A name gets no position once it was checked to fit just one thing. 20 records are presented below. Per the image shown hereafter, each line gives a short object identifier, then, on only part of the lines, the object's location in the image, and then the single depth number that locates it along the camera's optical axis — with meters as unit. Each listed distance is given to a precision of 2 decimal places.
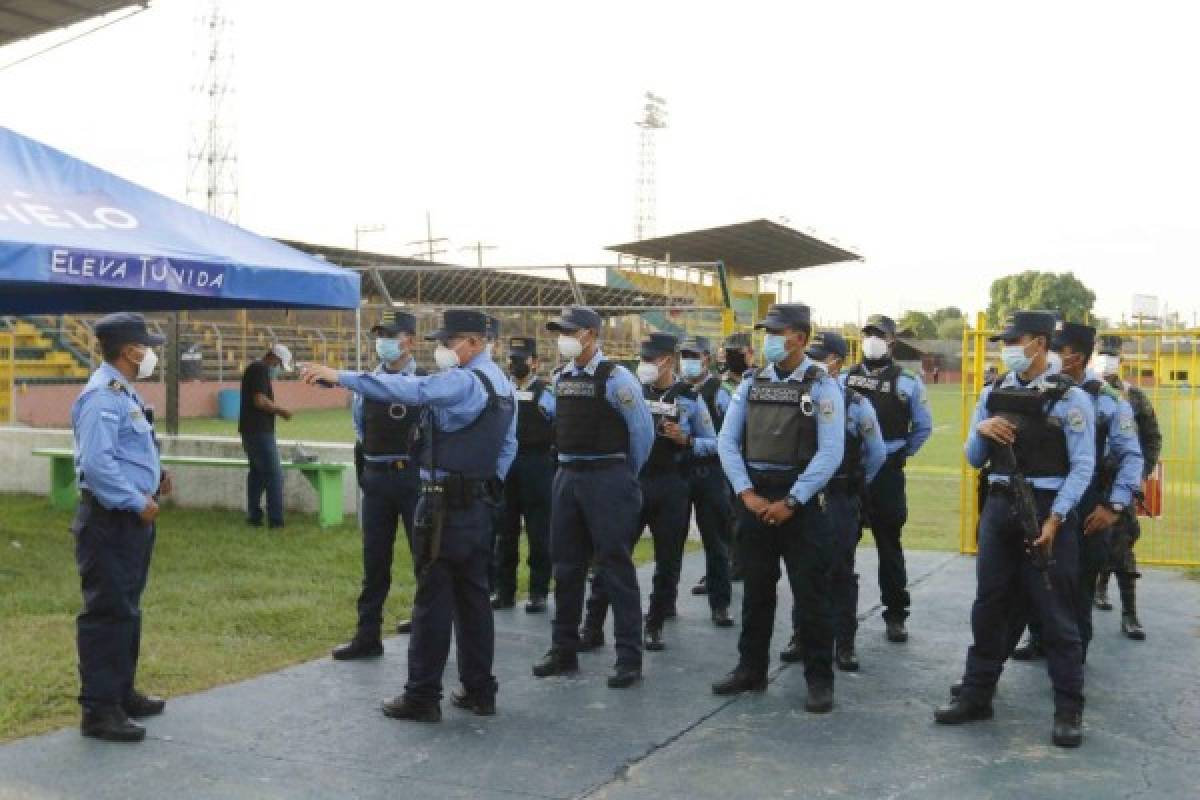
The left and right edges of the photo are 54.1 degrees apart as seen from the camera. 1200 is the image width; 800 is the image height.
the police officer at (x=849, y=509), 6.44
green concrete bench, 11.44
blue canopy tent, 6.98
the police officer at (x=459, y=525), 5.37
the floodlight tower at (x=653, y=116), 84.62
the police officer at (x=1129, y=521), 7.53
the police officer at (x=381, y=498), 6.61
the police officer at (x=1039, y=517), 5.27
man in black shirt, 11.34
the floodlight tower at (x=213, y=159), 63.03
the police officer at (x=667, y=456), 7.24
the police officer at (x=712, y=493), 7.80
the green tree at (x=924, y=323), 75.20
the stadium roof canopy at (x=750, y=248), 32.78
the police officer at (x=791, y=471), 5.65
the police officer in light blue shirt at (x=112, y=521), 4.96
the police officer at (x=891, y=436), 7.41
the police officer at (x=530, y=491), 8.16
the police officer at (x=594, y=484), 6.23
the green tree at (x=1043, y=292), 90.56
